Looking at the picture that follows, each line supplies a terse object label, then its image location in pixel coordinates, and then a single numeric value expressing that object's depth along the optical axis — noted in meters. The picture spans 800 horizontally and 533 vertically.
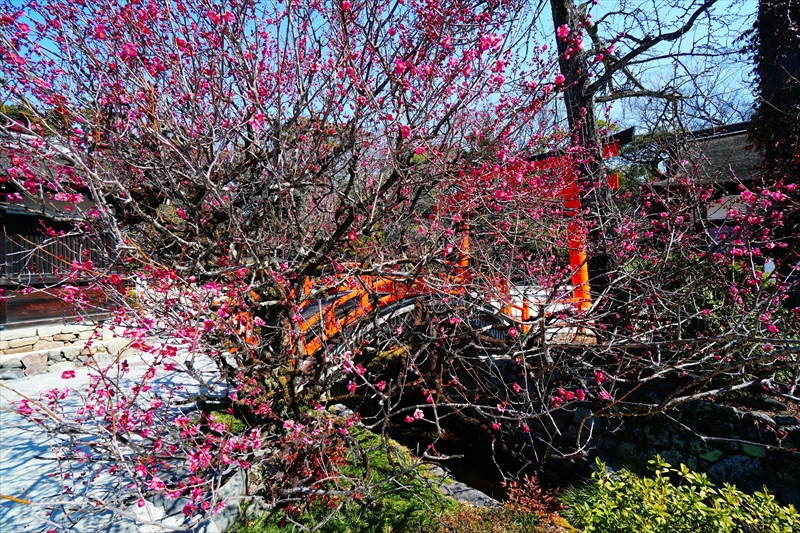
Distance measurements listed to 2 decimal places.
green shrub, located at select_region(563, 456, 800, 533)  2.44
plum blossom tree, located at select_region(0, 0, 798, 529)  2.74
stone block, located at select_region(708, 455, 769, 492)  4.12
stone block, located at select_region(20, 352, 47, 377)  7.23
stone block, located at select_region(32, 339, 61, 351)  7.58
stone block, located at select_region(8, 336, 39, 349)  7.27
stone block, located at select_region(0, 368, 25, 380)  6.99
